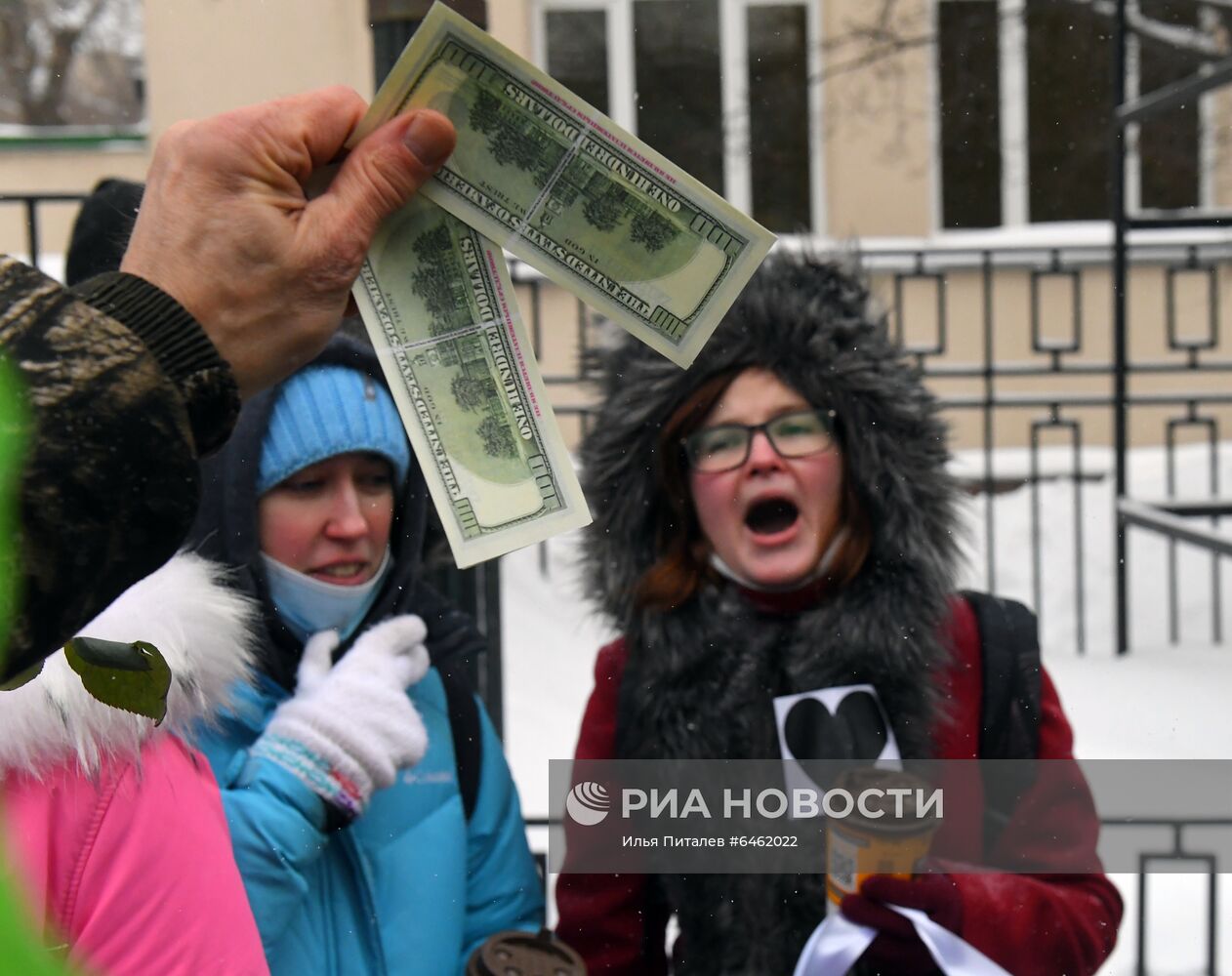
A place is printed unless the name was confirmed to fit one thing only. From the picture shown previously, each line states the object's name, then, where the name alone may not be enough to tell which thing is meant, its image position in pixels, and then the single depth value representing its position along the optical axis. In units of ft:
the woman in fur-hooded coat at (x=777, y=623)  5.42
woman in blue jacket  4.88
